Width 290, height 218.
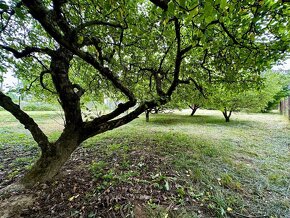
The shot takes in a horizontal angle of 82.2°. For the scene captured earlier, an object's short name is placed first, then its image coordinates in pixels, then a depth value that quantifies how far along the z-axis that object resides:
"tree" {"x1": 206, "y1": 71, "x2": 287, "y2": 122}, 8.34
